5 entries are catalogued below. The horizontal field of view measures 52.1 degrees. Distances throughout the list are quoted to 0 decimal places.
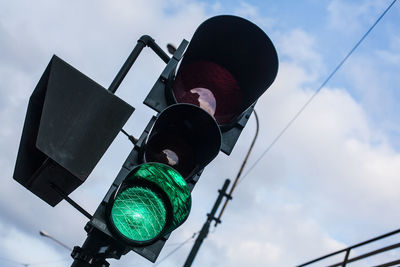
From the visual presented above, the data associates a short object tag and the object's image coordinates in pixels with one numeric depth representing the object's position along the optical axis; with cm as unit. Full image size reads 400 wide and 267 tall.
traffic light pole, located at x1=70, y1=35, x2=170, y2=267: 153
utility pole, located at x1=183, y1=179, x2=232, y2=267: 1011
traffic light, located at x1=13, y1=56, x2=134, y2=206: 142
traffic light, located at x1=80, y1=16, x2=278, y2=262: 163
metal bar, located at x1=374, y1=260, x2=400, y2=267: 433
